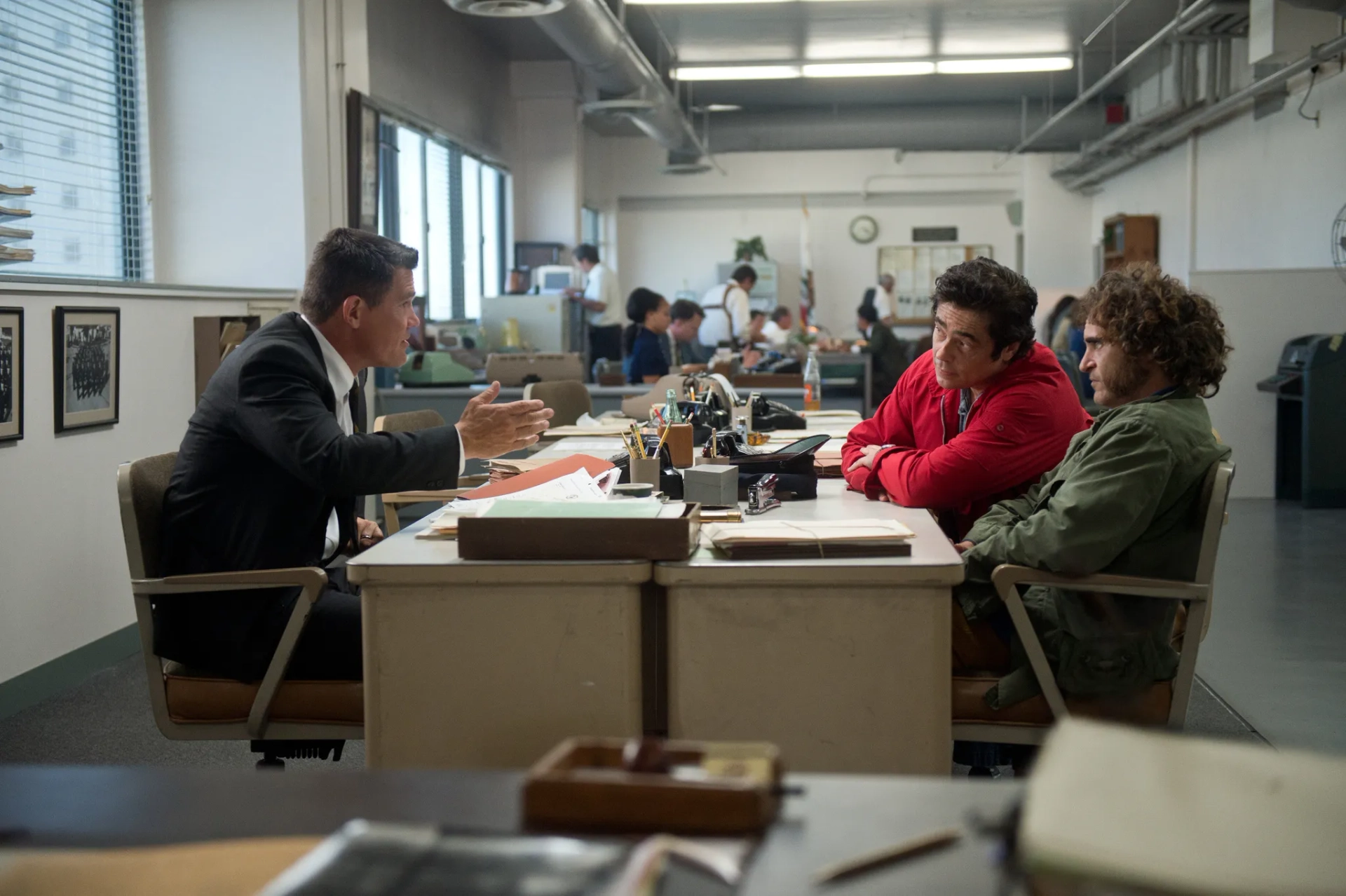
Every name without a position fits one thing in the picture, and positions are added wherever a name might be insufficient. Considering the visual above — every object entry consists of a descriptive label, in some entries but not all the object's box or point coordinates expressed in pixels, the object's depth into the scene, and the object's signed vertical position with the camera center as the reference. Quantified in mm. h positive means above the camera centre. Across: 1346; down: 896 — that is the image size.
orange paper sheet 2611 -266
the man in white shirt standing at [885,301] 16109 +664
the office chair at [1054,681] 2133 -556
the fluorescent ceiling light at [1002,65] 10367 +2404
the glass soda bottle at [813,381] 5742 -139
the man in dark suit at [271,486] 2307 -253
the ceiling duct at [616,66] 7480 +1997
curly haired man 2135 -279
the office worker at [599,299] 10633 +465
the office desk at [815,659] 1969 -489
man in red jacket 2668 -135
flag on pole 16609 +1026
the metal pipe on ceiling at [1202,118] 7457 +1891
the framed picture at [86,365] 4031 -37
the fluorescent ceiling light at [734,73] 11031 +2526
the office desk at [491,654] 1979 -483
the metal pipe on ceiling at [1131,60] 7905 +2124
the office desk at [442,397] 6676 -237
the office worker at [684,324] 8672 +200
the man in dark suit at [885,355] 9805 -25
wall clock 16859 +1659
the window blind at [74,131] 4500 +872
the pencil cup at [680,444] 3100 -228
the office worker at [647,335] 7488 +105
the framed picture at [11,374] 3730 -59
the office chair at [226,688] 2244 -617
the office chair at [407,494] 3070 -334
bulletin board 16859 +1124
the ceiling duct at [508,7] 5730 +1604
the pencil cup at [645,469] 2709 -253
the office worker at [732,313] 11359 +366
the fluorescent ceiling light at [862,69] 10406 +2403
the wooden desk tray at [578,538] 1982 -296
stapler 2549 -300
